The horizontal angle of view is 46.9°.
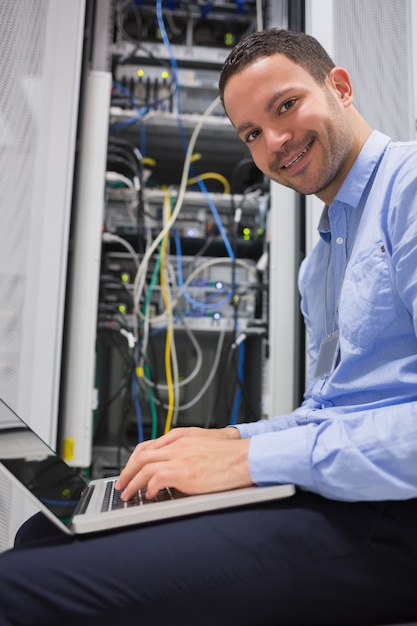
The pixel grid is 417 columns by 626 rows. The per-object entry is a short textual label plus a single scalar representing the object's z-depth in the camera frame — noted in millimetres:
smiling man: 497
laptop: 542
